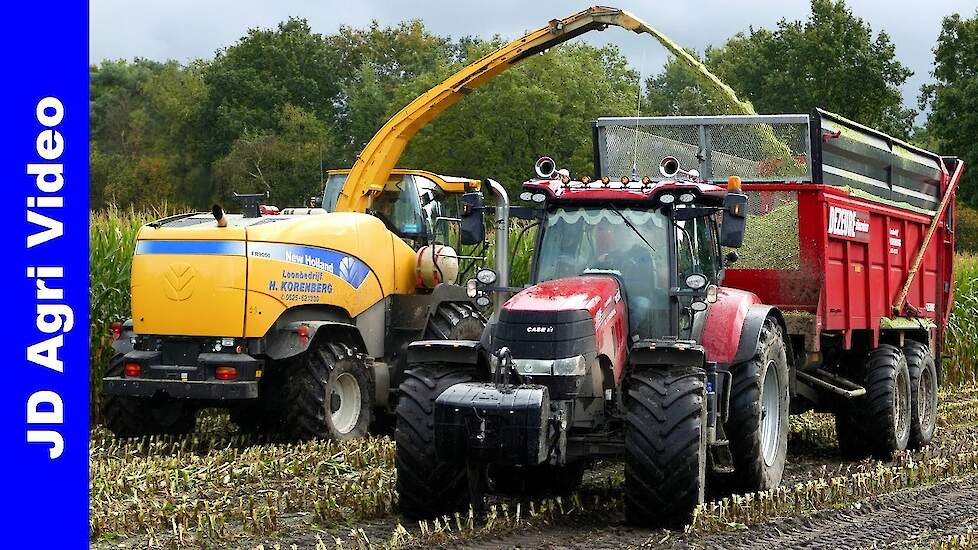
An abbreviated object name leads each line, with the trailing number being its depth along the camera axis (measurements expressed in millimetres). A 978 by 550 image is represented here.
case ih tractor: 14889
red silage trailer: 20983
